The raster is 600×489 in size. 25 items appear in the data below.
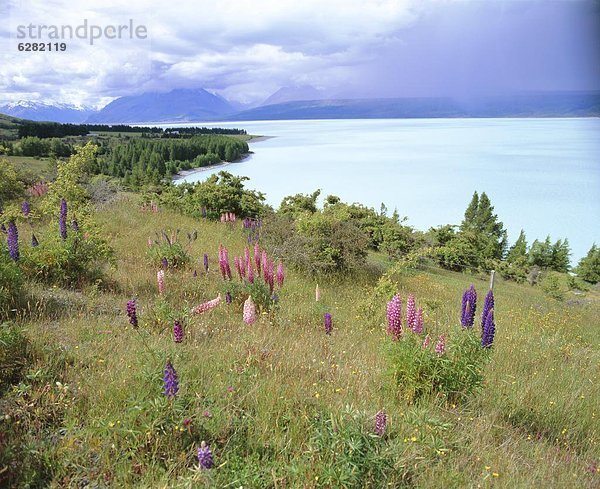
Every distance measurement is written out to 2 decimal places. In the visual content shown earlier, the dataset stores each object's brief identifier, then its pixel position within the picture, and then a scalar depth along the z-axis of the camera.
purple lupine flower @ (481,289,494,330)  3.84
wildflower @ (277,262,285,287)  6.00
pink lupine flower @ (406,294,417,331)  4.01
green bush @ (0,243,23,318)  4.32
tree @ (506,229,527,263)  45.65
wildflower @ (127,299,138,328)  3.57
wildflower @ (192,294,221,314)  4.78
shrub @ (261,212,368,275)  10.59
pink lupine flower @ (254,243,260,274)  6.25
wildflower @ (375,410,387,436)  2.59
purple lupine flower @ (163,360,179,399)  2.48
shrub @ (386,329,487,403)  3.44
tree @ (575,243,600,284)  41.34
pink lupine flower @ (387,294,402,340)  3.82
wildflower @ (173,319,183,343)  3.41
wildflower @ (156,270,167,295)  5.19
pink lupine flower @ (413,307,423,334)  3.89
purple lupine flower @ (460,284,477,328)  3.89
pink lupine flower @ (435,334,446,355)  3.46
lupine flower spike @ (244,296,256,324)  4.52
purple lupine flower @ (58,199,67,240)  5.82
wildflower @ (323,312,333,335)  4.73
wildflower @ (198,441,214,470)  2.09
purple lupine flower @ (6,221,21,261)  4.98
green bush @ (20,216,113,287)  5.62
